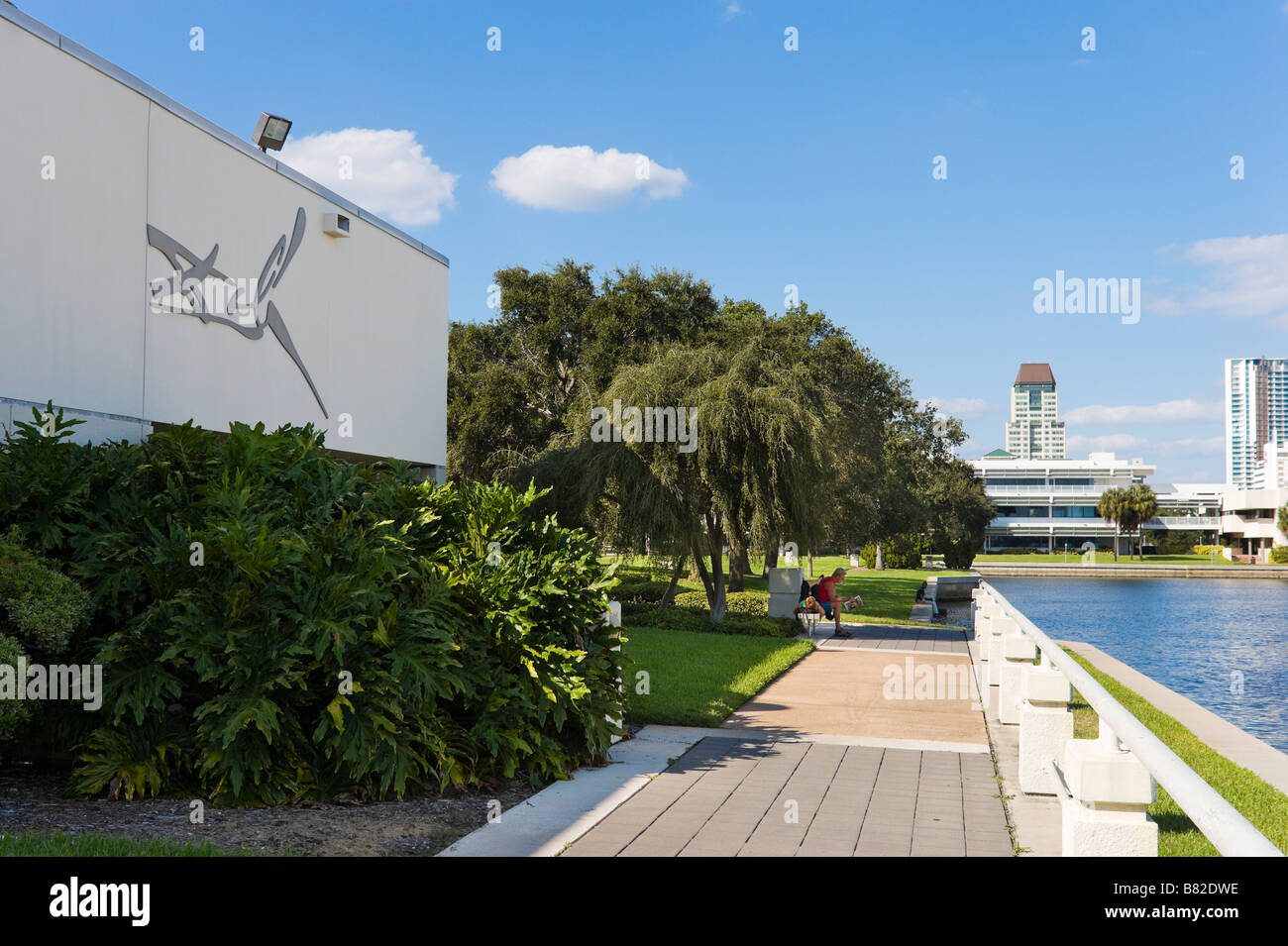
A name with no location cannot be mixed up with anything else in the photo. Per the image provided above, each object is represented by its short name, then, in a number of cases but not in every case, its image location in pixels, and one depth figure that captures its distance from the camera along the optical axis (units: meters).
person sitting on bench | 18.83
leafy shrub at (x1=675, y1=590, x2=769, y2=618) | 21.22
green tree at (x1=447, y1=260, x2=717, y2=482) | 29.06
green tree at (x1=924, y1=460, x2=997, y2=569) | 67.38
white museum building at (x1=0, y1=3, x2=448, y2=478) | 8.38
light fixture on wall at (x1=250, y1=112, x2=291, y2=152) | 12.13
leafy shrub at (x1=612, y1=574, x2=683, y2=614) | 21.73
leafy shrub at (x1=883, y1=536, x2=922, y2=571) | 59.50
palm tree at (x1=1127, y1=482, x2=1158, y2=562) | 87.25
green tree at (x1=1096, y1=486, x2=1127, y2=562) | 87.81
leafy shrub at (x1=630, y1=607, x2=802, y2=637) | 17.84
